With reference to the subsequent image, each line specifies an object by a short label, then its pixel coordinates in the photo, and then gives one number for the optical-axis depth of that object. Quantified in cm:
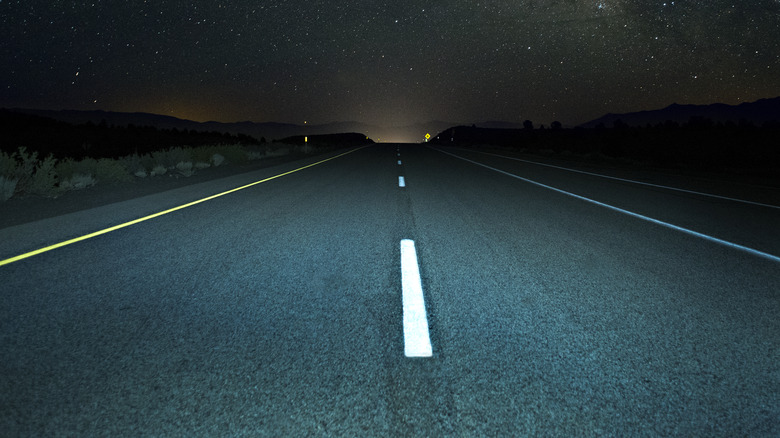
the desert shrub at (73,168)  1295
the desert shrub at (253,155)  2637
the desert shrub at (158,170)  1580
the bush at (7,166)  1089
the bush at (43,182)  1062
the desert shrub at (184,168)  1636
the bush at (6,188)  980
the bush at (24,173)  1078
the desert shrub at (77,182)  1137
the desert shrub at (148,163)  1719
